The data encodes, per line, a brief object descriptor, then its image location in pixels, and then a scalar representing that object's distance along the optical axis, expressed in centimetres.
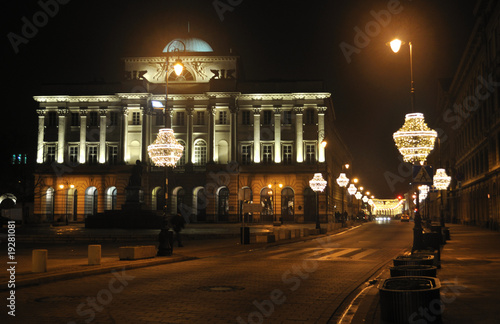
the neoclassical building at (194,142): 8012
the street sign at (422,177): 1983
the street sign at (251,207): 3142
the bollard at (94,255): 1780
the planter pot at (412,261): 1189
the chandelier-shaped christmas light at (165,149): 3290
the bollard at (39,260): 1521
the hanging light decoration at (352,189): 7119
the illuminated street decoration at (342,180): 5646
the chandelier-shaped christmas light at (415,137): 2330
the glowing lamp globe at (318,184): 4959
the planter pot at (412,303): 755
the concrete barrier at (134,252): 1991
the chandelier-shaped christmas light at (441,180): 4844
